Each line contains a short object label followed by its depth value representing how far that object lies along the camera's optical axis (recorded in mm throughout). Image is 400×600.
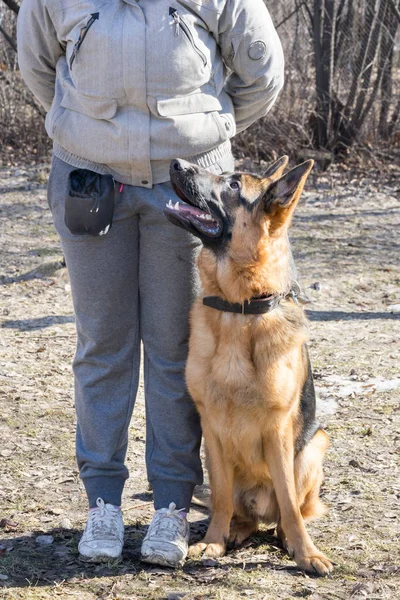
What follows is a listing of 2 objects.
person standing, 5836
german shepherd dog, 6355
